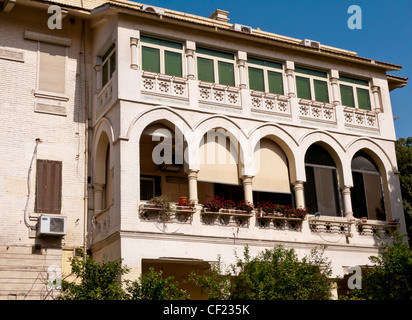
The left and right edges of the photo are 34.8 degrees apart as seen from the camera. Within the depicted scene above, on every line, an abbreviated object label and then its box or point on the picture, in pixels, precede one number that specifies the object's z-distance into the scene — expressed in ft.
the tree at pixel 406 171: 89.04
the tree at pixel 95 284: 52.06
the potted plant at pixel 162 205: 69.46
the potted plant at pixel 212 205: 72.13
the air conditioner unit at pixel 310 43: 87.68
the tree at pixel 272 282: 57.31
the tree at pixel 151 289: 52.37
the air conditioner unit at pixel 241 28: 83.51
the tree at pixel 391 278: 61.05
